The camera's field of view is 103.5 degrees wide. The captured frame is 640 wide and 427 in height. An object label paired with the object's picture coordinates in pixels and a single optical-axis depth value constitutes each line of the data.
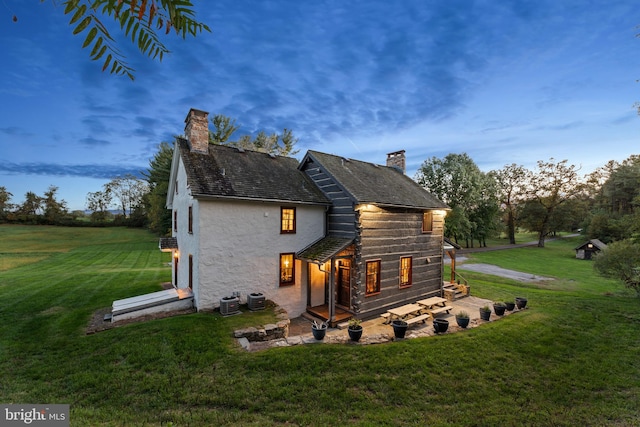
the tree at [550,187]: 43.00
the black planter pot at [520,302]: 11.65
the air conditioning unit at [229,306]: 9.46
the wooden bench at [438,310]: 11.96
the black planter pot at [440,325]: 8.68
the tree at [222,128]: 29.97
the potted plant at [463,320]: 9.20
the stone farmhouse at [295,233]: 10.02
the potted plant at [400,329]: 8.07
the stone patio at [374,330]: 7.70
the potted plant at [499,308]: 10.61
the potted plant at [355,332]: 7.78
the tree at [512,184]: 45.59
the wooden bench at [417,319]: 10.45
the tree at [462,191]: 34.25
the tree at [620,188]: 38.77
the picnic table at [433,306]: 11.99
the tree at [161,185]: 30.95
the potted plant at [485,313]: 10.11
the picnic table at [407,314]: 10.56
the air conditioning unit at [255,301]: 9.98
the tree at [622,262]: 14.07
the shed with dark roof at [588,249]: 33.12
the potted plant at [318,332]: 7.72
